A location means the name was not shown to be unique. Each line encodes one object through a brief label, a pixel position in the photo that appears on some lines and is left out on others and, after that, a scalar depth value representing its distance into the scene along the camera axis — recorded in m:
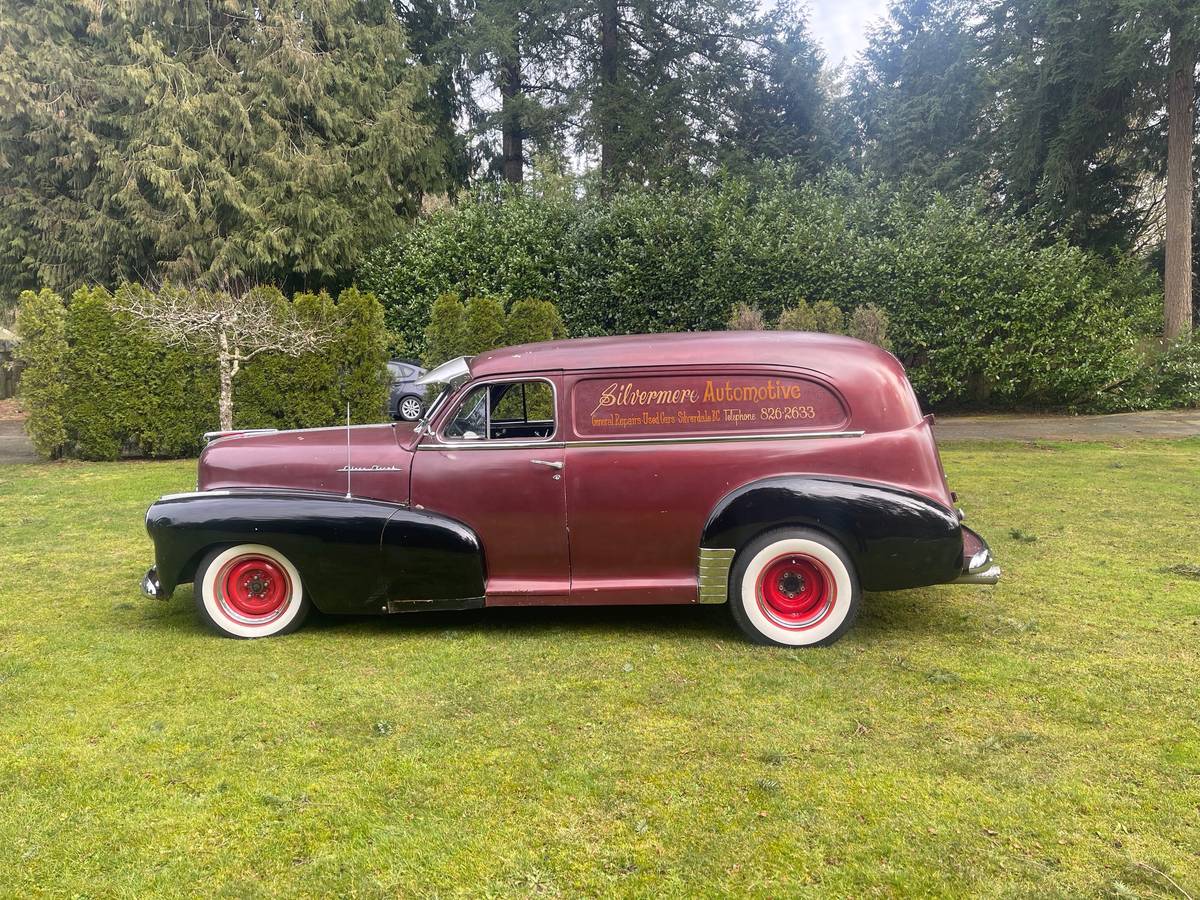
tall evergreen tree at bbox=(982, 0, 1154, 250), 19.72
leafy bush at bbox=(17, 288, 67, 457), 12.77
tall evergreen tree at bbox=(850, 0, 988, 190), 24.28
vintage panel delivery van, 4.87
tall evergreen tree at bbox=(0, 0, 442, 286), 19.38
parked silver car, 16.77
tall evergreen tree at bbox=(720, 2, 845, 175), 27.58
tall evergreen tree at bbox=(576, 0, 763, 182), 26.06
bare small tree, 12.38
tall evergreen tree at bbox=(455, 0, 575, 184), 25.39
